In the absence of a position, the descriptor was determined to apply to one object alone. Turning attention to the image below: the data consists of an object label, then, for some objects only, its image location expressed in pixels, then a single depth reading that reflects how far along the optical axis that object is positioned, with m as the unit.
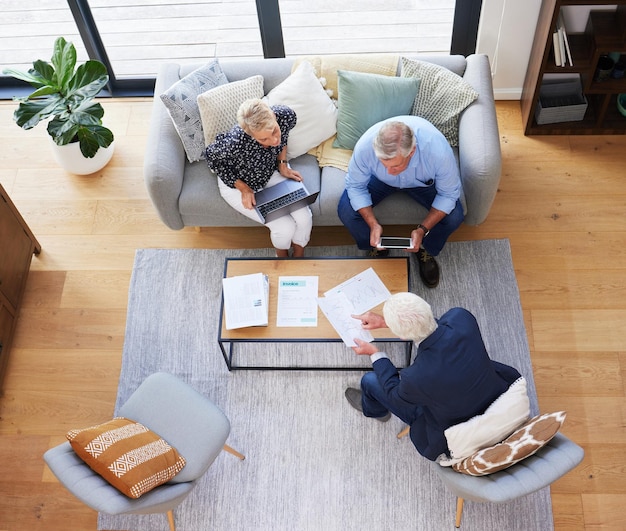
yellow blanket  3.41
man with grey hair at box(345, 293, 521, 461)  2.37
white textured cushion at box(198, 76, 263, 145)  3.26
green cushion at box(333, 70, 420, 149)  3.28
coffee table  2.91
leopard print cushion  2.23
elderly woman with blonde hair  2.93
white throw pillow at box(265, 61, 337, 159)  3.32
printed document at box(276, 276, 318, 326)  2.95
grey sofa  3.17
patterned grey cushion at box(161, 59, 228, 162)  3.26
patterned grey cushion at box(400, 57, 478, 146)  3.28
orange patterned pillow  2.29
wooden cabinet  3.33
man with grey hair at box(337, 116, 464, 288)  2.76
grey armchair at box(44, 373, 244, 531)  2.24
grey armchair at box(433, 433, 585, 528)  2.20
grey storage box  3.79
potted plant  3.44
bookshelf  3.44
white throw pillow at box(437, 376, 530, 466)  2.37
